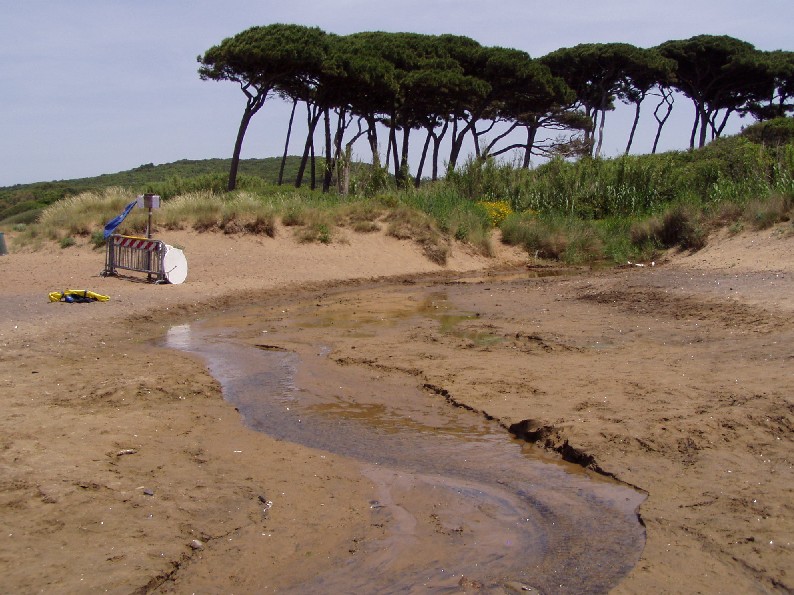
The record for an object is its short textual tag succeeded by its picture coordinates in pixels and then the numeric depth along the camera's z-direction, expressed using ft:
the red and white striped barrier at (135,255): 53.11
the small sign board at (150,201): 51.79
